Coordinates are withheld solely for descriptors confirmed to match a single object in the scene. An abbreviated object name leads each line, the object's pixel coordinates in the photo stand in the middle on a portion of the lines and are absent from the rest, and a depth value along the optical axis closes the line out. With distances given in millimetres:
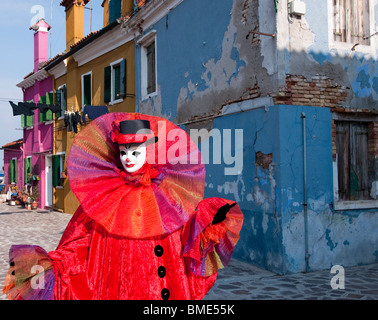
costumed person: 2580
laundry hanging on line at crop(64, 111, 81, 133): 14438
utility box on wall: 6613
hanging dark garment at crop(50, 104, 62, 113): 15844
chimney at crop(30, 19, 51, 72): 19344
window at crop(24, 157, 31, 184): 20844
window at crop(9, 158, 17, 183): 25047
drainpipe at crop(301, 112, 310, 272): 6571
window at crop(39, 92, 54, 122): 17750
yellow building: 12273
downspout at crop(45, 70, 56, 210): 17625
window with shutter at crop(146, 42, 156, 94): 11078
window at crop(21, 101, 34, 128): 20286
